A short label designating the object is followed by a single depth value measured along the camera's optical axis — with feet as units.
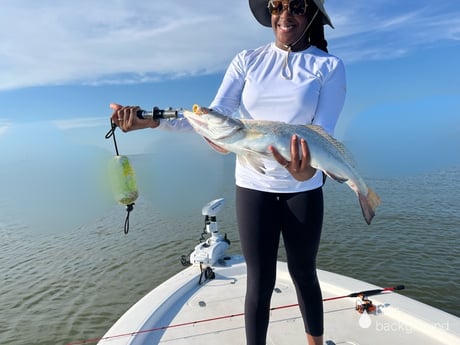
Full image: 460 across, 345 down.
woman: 8.18
